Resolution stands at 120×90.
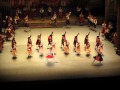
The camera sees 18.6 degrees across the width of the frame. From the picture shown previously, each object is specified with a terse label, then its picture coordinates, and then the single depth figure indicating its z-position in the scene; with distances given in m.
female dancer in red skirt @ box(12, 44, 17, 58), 26.08
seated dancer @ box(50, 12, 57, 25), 32.87
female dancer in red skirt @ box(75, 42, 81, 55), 26.59
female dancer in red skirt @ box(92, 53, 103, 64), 24.55
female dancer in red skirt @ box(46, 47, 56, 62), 24.59
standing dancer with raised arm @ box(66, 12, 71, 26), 33.06
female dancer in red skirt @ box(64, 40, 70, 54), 26.69
